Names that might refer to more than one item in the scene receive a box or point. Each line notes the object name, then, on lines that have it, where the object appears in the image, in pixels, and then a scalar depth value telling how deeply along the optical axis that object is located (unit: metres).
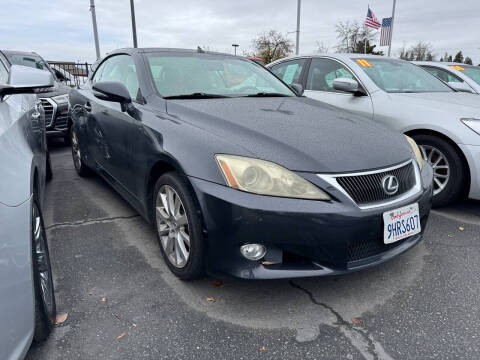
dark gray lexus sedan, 1.82
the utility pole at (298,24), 19.47
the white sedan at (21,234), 1.24
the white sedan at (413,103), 3.29
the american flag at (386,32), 17.08
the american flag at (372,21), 16.84
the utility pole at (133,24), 13.89
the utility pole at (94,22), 14.35
